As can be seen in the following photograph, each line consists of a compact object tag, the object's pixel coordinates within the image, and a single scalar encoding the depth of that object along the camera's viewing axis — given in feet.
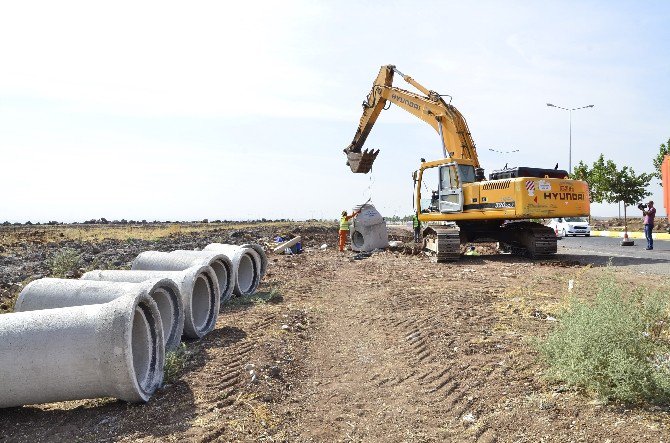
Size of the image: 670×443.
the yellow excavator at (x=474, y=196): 53.32
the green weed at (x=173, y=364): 20.98
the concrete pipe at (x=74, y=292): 22.98
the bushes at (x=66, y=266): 46.49
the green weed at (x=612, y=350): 15.79
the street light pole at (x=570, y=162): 141.90
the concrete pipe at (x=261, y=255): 41.34
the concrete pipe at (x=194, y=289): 26.61
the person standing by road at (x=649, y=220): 71.00
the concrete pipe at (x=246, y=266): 39.81
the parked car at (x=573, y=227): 112.57
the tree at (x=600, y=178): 149.28
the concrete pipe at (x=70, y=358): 17.83
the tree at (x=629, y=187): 142.41
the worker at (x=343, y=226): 73.10
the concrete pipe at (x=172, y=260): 33.24
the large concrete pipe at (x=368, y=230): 70.54
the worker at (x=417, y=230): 72.83
